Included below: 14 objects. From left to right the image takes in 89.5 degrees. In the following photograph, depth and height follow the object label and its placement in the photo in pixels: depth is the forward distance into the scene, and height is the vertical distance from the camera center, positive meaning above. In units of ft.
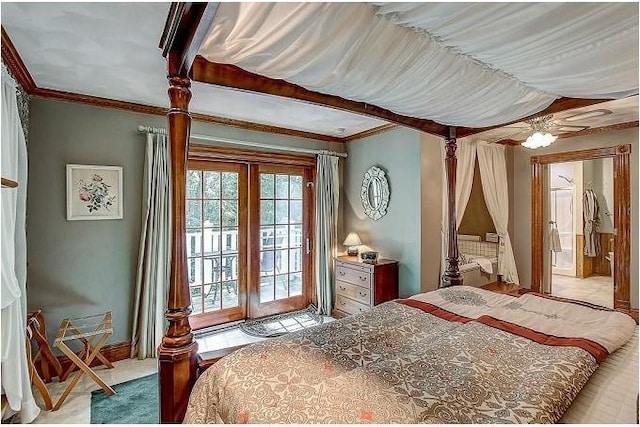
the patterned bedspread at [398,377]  3.18 -1.90
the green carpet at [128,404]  7.09 -4.49
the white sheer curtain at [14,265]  6.33 -1.07
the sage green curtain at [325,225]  13.79 -0.53
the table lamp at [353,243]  13.47 -1.26
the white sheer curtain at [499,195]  14.35 +0.79
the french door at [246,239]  11.81 -1.04
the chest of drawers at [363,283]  11.53 -2.62
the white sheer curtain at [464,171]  13.23 +1.73
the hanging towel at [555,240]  17.97 -1.59
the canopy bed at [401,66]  3.56 +2.15
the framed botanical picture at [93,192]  9.27 +0.64
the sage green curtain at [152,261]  10.05 -1.49
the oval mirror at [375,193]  12.66 +0.81
